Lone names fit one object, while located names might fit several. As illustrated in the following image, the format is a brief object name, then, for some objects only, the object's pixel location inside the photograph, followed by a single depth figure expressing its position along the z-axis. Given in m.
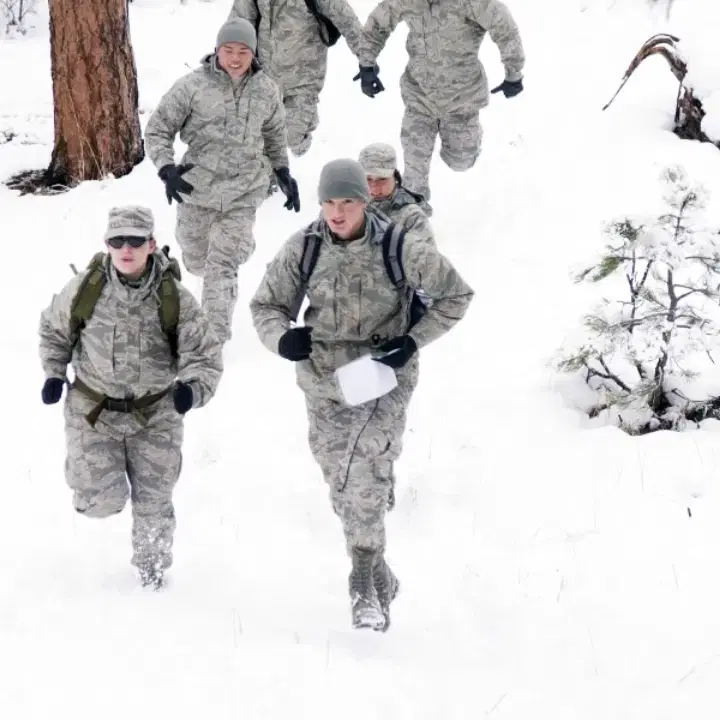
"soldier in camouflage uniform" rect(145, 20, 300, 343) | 14.23
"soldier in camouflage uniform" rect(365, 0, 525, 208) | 17.12
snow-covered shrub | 11.85
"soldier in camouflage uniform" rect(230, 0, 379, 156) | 19.03
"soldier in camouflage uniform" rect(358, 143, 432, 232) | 11.64
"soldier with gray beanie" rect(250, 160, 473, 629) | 9.03
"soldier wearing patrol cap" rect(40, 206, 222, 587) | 9.20
